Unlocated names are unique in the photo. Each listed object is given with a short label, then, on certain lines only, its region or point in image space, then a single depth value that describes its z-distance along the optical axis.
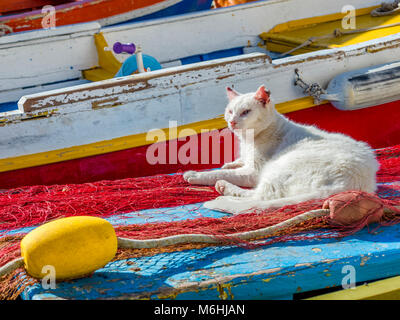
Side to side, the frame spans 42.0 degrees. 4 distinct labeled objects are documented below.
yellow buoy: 1.94
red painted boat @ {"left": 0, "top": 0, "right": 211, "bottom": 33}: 6.82
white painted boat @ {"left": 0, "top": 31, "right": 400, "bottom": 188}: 3.62
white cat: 2.65
